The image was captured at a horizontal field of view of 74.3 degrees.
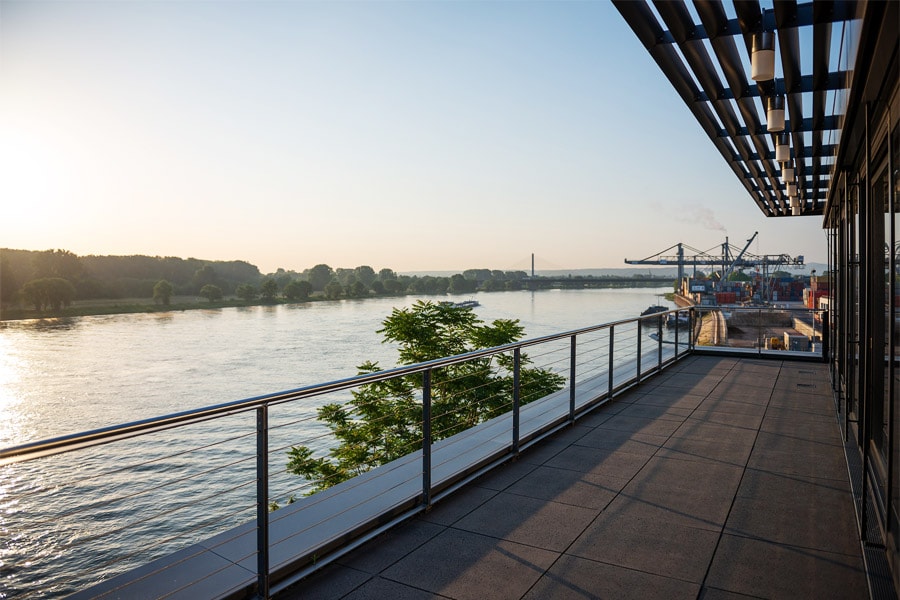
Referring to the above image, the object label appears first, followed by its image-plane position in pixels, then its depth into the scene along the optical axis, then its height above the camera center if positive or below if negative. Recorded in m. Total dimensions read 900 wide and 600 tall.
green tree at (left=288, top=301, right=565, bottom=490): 12.38 -1.29
